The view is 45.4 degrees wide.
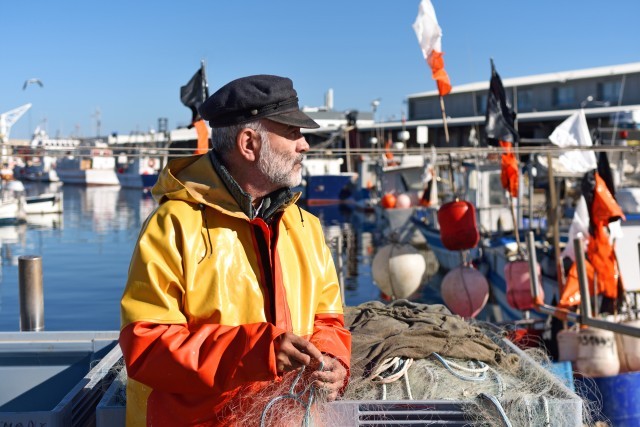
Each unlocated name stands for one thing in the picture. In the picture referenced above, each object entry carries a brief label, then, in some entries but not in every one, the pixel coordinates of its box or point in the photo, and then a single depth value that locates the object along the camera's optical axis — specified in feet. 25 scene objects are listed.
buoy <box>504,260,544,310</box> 34.71
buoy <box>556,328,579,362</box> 23.85
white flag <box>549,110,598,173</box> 28.99
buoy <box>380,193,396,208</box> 93.86
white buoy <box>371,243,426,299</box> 35.09
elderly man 7.10
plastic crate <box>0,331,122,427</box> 13.02
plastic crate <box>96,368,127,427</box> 9.14
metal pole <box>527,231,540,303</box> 25.80
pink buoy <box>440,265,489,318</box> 33.73
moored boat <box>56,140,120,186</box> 230.27
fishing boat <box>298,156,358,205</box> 148.46
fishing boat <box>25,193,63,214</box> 121.60
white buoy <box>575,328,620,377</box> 22.00
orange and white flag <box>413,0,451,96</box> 31.50
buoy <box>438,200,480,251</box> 35.86
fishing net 8.03
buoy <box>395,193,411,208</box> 91.92
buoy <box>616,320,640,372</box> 22.61
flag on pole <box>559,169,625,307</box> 28.45
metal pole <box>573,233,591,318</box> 19.65
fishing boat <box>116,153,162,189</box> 211.00
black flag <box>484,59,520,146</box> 34.81
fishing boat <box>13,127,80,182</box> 248.20
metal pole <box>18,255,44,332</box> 19.26
